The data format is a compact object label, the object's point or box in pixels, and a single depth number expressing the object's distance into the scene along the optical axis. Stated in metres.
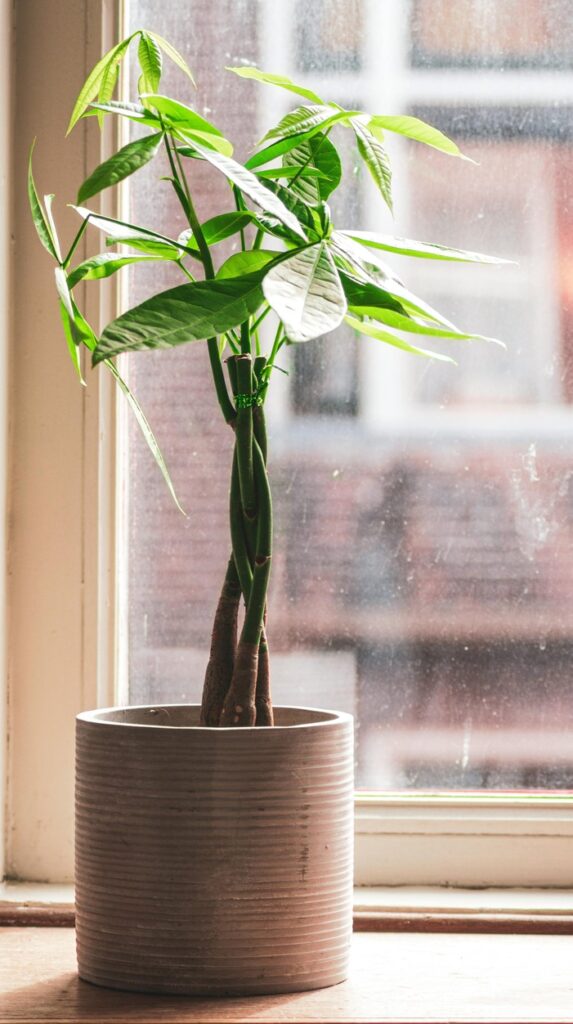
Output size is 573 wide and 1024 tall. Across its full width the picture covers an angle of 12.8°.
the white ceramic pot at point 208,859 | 1.35
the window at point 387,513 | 1.60
